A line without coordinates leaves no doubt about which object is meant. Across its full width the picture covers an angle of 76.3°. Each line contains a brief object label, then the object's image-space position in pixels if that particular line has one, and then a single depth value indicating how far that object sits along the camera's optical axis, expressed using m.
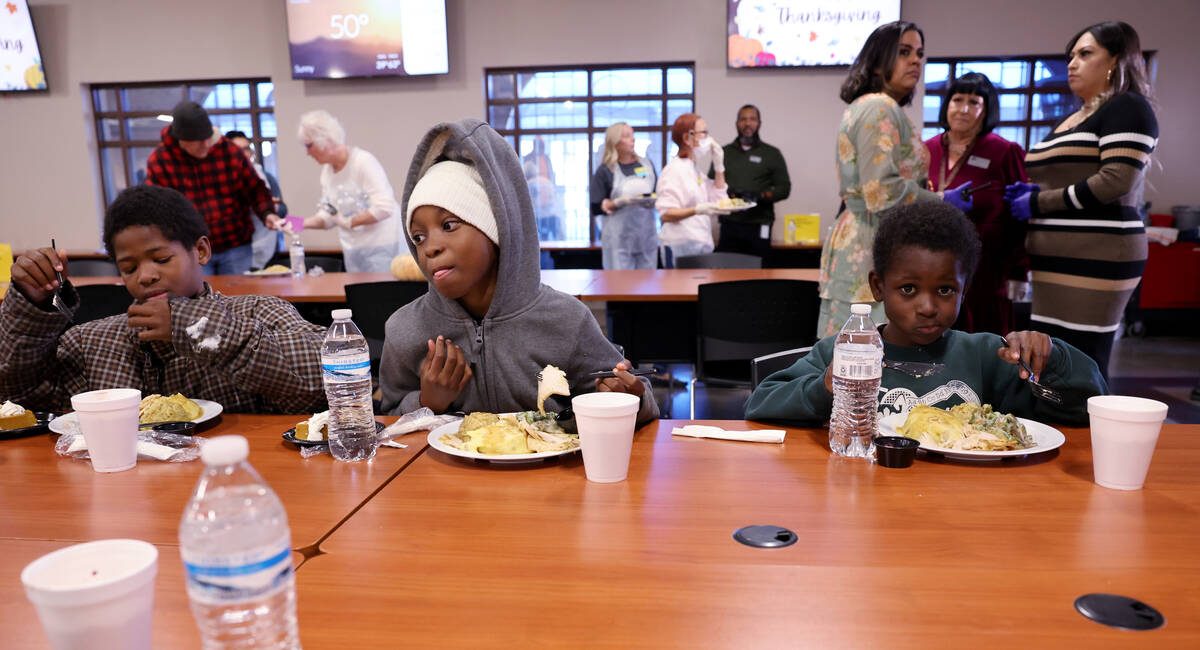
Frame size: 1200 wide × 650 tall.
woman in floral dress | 2.68
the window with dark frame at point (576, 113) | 7.91
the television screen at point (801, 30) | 7.16
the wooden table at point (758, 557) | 0.80
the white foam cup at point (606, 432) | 1.21
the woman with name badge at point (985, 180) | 3.06
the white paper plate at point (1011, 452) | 1.30
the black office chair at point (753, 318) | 3.27
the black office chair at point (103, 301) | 3.48
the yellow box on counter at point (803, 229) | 6.73
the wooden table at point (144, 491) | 1.10
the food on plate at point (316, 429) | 1.45
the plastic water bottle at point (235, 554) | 0.64
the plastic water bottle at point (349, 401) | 1.40
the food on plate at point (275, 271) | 4.61
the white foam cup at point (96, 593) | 0.61
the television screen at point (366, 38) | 7.63
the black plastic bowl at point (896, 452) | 1.29
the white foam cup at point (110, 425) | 1.32
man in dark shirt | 6.82
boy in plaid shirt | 1.70
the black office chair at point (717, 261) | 4.84
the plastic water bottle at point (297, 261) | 4.59
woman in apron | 6.11
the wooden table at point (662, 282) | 3.46
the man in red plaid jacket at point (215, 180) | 4.14
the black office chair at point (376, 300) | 3.29
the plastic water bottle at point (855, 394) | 1.32
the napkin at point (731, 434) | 1.45
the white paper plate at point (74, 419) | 1.55
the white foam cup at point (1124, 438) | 1.16
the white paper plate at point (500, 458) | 1.32
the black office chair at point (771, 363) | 1.84
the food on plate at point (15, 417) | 1.59
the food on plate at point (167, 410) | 1.61
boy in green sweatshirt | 1.59
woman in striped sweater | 2.71
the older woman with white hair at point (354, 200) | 4.81
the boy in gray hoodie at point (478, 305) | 1.60
